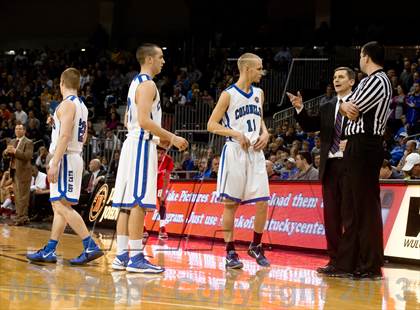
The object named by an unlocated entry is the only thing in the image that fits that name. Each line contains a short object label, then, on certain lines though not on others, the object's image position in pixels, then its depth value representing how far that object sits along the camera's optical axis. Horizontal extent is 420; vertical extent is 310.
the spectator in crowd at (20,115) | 23.75
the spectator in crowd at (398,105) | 16.35
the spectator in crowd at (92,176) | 16.15
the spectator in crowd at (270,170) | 12.73
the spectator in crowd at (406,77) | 17.44
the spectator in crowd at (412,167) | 11.45
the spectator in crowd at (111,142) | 19.55
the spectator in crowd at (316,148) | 14.62
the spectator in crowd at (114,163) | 18.77
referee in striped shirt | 7.42
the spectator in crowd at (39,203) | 16.72
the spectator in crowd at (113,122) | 21.83
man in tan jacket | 14.55
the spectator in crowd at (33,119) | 22.84
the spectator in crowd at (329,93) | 17.99
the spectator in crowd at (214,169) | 14.24
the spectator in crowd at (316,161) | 13.20
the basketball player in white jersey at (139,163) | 7.23
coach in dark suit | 7.92
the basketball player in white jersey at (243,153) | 8.13
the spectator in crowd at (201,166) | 15.00
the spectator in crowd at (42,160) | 18.91
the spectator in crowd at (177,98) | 22.09
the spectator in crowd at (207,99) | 20.78
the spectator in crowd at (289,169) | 13.50
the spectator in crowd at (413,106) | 15.57
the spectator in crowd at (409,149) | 12.78
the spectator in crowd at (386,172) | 11.26
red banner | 10.50
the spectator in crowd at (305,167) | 11.93
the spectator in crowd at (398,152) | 13.85
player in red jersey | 12.86
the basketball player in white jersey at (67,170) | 7.98
